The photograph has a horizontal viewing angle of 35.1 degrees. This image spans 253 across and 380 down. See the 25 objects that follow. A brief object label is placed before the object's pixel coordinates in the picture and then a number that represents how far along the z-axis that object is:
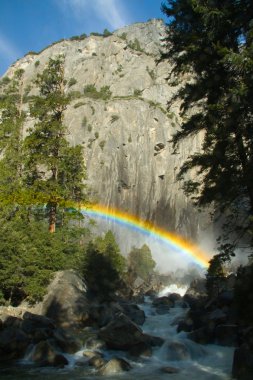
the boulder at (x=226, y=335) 20.48
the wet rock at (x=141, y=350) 18.45
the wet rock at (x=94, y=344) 19.27
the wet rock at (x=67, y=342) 18.52
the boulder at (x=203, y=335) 21.30
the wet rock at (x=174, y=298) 48.19
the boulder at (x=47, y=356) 16.36
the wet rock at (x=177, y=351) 18.78
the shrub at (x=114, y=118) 97.12
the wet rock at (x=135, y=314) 29.73
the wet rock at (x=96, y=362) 16.56
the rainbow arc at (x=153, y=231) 83.81
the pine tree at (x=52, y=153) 31.08
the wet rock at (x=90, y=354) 17.92
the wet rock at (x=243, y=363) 14.19
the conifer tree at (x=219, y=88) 14.29
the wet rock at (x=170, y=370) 16.25
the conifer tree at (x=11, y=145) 31.87
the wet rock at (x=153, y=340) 20.23
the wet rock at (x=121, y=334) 18.89
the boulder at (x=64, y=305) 24.00
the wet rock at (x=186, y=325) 25.67
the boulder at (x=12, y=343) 17.19
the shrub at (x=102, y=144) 91.21
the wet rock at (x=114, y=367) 15.54
